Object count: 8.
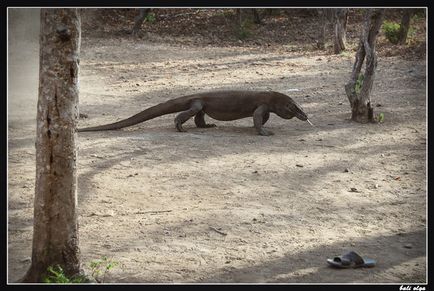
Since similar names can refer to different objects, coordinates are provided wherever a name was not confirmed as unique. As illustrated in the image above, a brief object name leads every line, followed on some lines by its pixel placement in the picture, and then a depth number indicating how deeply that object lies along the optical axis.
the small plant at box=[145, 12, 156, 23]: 38.41
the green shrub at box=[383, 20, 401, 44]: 32.87
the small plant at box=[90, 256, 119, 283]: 9.05
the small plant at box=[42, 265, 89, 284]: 8.60
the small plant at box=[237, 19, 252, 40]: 36.81
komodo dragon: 18.64
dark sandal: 9.62
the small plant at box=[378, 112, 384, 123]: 19.83
